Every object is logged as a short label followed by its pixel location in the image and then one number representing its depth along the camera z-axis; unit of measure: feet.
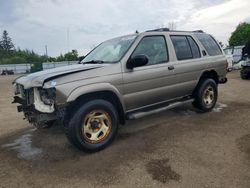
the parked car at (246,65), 31.80
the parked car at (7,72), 113.91
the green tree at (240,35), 122.56
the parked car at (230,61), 45.94
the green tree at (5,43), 246.12
